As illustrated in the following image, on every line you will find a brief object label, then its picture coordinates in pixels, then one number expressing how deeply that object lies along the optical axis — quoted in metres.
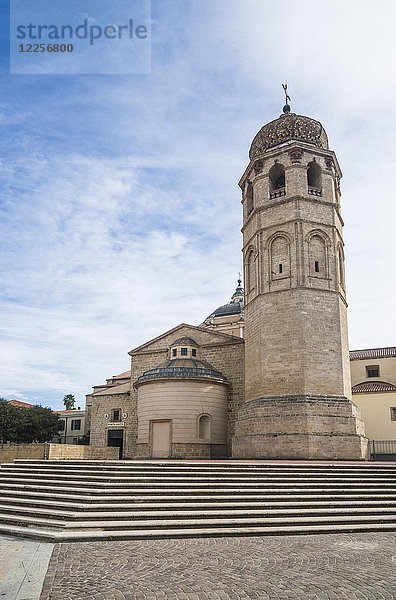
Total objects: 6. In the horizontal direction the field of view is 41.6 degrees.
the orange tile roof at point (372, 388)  30.59
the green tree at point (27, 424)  47.41
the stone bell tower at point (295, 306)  22.17
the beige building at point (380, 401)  29.78
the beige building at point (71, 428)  56.56
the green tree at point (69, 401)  82.88
